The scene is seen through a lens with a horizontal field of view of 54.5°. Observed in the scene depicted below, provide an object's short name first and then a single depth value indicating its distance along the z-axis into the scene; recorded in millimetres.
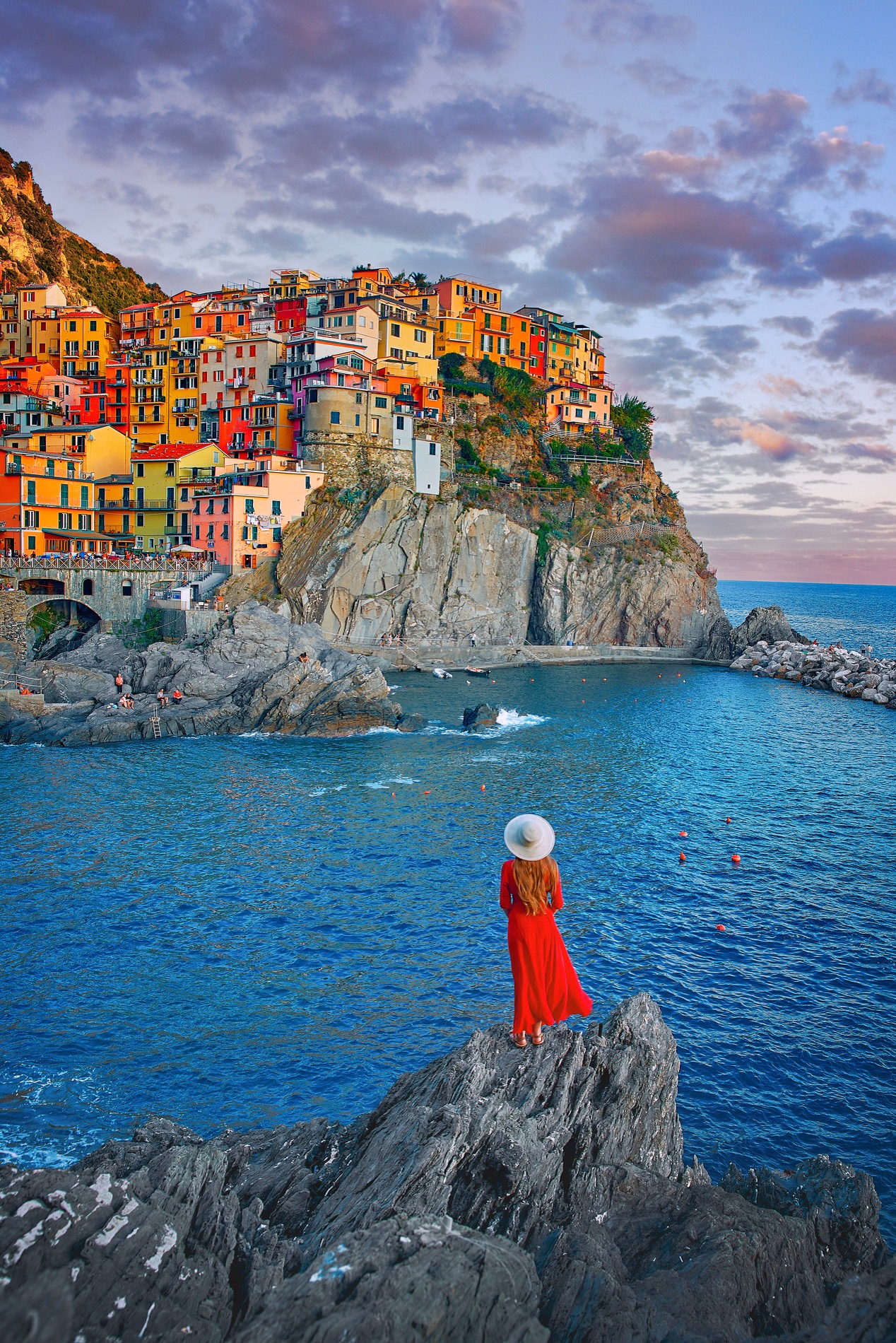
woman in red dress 9422
